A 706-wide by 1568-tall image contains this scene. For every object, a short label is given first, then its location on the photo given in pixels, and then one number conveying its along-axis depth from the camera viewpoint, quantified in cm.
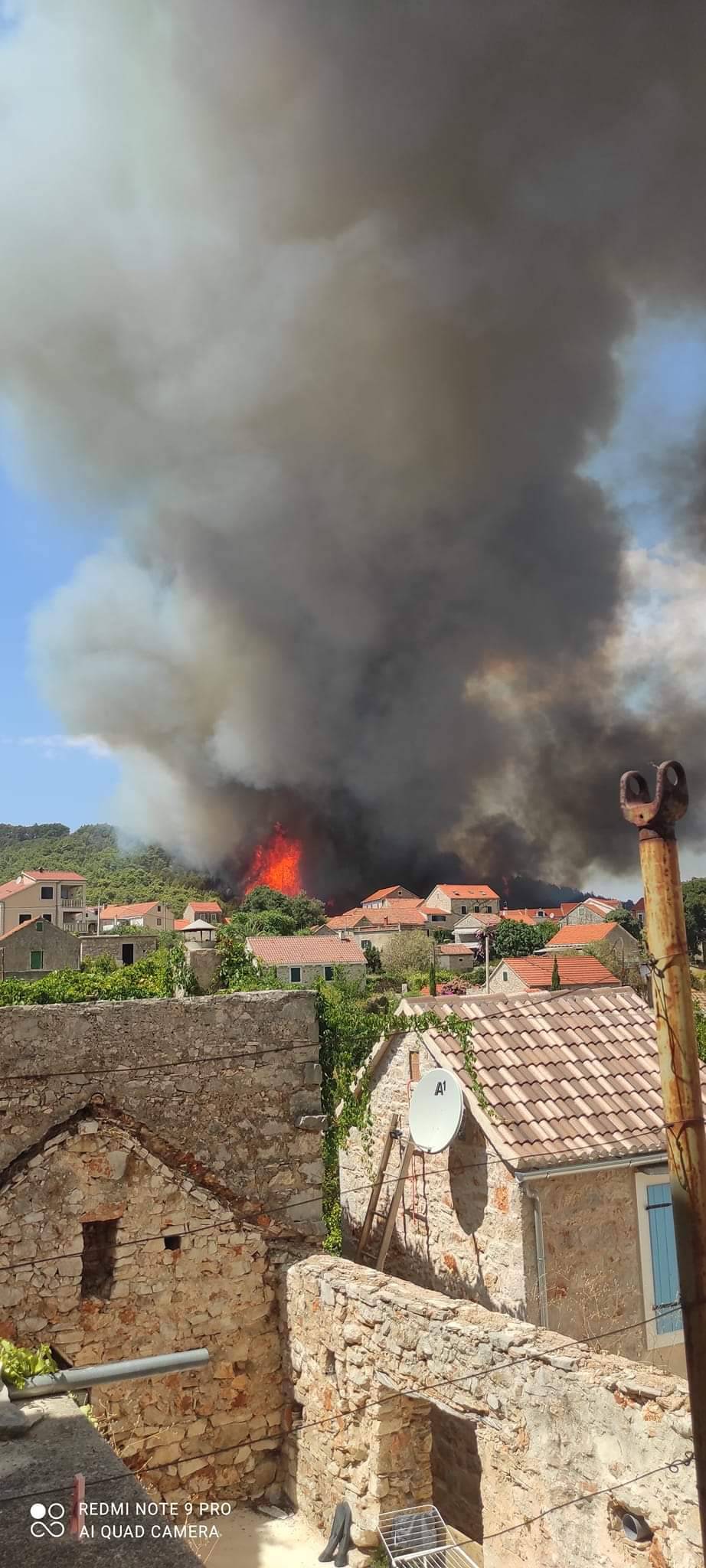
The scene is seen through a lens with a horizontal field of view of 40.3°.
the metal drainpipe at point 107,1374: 366
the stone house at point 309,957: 6556
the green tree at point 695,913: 9781
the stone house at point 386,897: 12750
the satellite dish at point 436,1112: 973
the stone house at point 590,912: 10638
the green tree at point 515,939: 8575
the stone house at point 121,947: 5500
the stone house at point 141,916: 8925
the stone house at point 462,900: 11950
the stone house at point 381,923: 9419
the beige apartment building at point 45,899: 7638
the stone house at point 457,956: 8350
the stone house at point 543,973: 4497
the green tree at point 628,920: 9349
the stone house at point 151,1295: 903
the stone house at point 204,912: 9594
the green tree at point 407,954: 7711
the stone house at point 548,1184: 927
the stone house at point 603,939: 7794
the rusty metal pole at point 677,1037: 473
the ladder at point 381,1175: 1152
